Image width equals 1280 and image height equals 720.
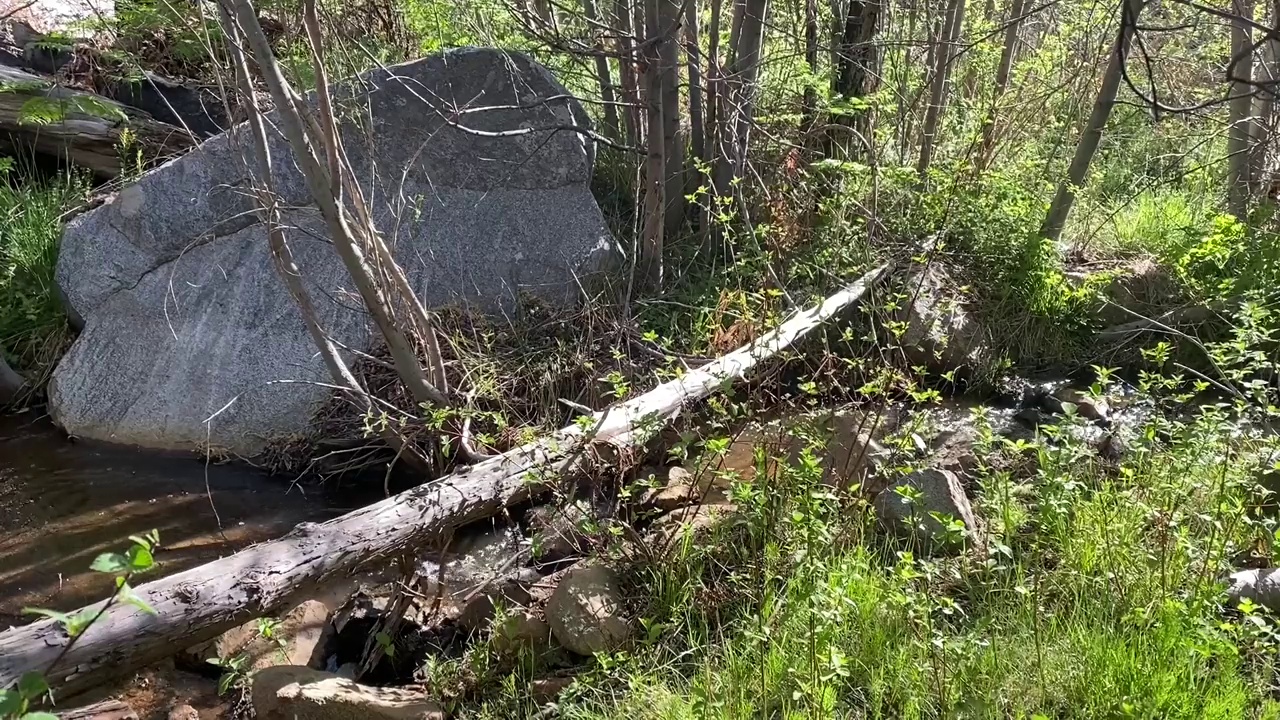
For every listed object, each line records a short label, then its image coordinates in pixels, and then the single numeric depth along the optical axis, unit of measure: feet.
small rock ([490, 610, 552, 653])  10.59
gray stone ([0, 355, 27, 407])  18.62
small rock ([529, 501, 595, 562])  10.93
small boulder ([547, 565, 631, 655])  10.31
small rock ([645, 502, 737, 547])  11.41
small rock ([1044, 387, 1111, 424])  16.44
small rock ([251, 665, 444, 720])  9.95
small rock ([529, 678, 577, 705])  10.05
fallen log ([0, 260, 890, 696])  7.96
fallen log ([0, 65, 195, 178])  21.29
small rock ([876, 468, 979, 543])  11.10
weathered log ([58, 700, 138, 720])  10.73
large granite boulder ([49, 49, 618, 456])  17.49
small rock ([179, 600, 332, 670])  11.82
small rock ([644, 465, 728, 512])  13.35
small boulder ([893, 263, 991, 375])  17.58
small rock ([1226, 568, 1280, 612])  9.37
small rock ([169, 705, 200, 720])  10.92
